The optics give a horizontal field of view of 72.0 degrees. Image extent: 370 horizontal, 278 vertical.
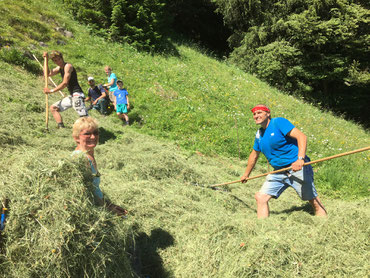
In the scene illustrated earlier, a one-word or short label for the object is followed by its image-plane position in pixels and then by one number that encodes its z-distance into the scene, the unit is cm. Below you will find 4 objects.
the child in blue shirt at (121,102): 752
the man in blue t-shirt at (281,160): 358
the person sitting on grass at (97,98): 773
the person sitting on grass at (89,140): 241
